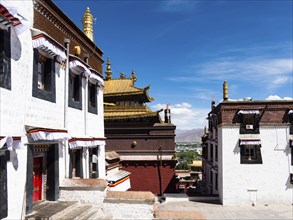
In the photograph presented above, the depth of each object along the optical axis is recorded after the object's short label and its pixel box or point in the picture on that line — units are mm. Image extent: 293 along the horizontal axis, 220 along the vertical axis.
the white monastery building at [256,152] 19750
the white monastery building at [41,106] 7082
